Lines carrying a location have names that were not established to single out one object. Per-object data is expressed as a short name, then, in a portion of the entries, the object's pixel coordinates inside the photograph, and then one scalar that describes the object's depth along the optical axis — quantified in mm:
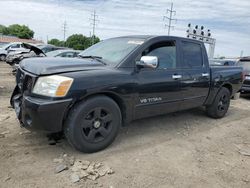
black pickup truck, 2358
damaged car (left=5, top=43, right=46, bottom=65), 3467
